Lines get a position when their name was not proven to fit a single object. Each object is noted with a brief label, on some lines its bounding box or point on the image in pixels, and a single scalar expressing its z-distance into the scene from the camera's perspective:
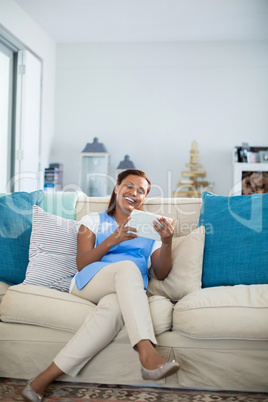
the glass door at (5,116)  4.96
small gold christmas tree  5.60
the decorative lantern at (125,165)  5.68
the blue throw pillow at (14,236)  2.31
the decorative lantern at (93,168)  5.71
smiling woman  1.68
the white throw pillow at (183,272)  2.16
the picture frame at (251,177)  5.46
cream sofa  1.80
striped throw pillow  2.19
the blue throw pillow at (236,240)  2.20
